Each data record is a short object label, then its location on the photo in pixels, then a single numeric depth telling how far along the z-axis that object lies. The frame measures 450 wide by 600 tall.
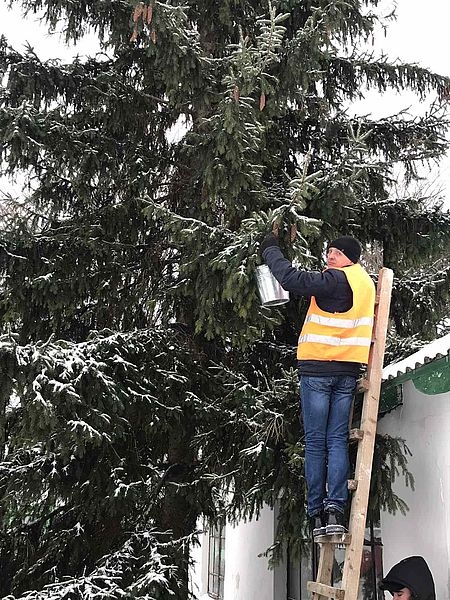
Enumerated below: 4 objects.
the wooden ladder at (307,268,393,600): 4.03
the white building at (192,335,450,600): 4.44
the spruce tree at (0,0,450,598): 5.30
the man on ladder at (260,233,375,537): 4.37
